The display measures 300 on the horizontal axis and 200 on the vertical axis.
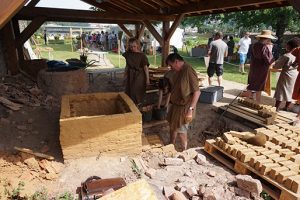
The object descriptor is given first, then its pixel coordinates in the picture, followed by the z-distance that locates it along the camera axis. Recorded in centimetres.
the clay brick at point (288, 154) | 366
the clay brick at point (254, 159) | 352
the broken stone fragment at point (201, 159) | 399
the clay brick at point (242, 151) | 372
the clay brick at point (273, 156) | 360
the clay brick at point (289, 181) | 307
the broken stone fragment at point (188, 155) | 410
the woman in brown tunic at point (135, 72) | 556
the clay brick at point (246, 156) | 364
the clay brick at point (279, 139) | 403
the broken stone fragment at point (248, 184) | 312
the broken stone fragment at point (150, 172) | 371
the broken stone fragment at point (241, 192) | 320
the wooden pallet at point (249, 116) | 565
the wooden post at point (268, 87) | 751
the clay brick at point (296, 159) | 353
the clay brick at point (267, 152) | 370
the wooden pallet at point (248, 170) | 307
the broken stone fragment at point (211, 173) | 363
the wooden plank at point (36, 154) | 405
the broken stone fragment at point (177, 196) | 300
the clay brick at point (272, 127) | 452
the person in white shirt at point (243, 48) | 1241
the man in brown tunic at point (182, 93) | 425
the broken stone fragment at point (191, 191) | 314
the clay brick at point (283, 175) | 316
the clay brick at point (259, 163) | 343
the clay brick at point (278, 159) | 351
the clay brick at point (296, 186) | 299
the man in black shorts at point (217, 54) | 812
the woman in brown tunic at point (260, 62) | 629
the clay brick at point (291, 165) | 336
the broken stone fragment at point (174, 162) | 400
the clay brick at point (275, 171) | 325
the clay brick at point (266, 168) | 336
